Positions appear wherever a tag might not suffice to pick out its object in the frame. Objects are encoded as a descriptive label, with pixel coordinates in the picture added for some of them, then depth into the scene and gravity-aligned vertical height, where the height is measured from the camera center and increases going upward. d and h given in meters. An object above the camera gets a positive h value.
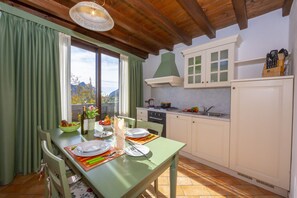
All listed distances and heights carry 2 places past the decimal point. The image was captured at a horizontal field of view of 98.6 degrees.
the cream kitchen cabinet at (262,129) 1.48 -0.40
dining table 0.64 -0.45
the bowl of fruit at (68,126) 1.44 -0.36
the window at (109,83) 3.11 +0.33
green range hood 2.92 +0.57
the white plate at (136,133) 1.31 -0.39
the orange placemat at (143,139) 1.21 -0.42
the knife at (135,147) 0.94 -0.42
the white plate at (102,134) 1.34 -0.41
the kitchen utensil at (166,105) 3.23 -0.22
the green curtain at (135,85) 3.54 +0.33
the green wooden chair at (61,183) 0.70 -0.53
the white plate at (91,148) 0.93 -0.41
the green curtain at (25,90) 1.70 +0.08
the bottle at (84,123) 1.42 -0.31
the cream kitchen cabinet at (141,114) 3.23 -0.45
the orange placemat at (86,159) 0.80 -0.43
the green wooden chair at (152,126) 1.51 -0.38
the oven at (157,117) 2.80 -0.48
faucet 2.53 -0.26
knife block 1.62 +0.37
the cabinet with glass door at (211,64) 2.14 +0.62
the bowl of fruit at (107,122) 1.68 -0.34
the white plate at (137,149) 0.94 -0.42
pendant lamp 1.18 +0.77
